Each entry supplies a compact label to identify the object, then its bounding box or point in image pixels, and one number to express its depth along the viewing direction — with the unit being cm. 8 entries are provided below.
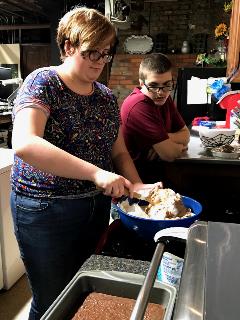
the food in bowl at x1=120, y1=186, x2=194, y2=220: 106
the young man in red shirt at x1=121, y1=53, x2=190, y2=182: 181
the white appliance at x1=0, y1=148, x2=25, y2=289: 213
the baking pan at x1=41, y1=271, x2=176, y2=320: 72
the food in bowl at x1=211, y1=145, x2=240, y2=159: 187
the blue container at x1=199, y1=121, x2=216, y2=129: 268
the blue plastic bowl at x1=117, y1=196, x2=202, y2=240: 100
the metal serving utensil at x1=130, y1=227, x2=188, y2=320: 51
